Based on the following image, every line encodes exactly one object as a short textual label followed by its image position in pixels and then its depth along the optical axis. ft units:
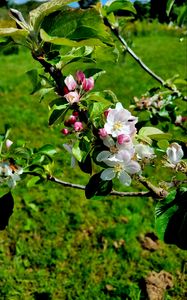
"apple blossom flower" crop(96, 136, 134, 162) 1.11
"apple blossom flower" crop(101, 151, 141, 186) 1.10
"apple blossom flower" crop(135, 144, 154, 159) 1.15
